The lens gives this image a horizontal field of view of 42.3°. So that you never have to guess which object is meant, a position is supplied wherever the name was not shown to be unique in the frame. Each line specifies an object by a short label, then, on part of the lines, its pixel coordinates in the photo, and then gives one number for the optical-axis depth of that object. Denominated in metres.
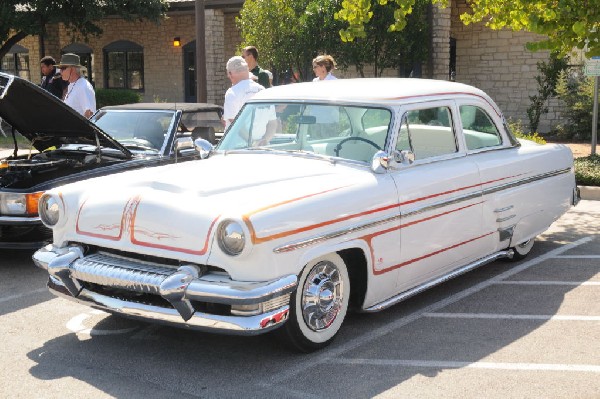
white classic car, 4.38
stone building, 19.84
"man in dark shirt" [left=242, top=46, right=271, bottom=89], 10.04
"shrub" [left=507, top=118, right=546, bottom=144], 12.82
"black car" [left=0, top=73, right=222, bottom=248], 6.73
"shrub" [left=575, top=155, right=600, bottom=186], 11.06
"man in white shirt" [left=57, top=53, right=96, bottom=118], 9.55
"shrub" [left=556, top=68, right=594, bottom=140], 17.30
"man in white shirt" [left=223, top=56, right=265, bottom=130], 8.33
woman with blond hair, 9.84
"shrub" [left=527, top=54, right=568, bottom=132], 18.69
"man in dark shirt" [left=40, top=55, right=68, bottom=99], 11.38
